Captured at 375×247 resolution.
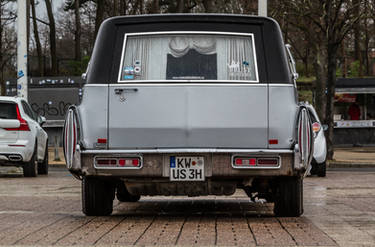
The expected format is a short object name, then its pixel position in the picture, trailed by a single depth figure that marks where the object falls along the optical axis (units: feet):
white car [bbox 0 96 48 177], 60.85
